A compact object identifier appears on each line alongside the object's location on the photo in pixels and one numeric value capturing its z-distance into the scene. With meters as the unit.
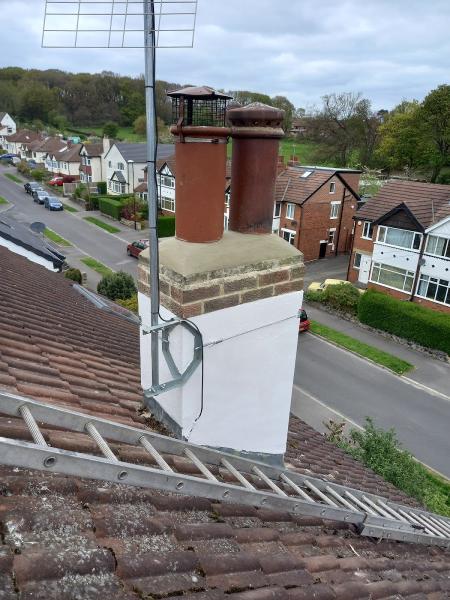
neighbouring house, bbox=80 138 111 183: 59.88
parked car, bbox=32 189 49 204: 52.17
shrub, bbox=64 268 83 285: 24.56
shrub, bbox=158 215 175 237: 38.06
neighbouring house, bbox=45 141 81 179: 64.75
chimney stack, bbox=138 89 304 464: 3.28
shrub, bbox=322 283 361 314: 25.95
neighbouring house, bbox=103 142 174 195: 52.78
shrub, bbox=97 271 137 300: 23.52
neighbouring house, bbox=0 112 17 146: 103.25
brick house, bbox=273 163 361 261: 32.70
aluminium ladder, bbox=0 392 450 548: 2.04
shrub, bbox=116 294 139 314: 21.44
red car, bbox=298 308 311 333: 23.12
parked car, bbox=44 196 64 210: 49.53
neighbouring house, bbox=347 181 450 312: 25.23
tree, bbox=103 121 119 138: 85.12
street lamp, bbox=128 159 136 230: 44.19
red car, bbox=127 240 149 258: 33.61
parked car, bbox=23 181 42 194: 56.53
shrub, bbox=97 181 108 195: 57.31
